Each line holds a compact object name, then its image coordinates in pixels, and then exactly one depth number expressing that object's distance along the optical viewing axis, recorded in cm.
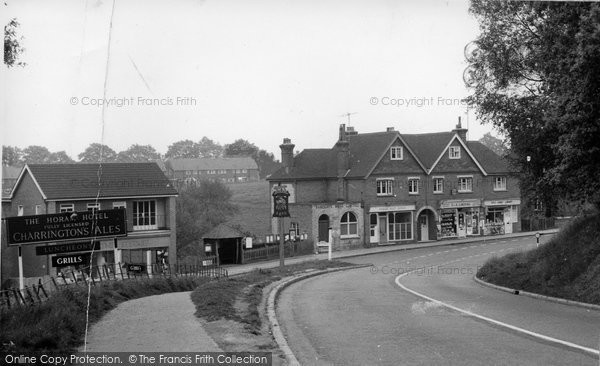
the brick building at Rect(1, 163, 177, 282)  2758
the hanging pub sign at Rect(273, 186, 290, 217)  3325
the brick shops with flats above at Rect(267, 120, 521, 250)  5112
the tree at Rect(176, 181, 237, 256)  5259
